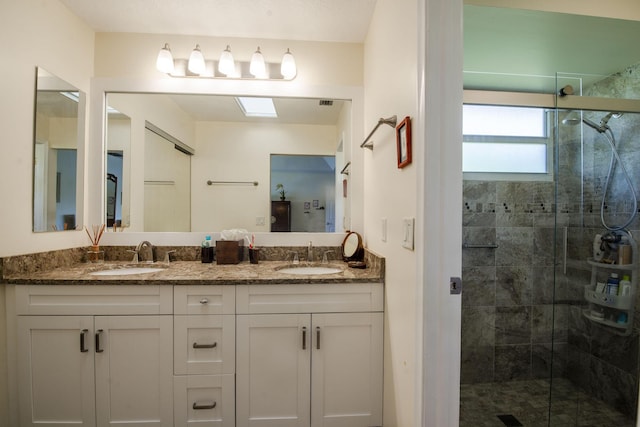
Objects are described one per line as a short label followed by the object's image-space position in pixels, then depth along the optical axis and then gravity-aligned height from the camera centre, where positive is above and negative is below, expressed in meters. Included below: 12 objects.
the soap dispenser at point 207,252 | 1.70 -0.25
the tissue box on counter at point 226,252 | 1.67 -0.24
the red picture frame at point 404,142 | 0.98 +0.29
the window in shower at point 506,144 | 1.91 +0.53
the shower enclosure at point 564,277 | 1.50 -0.40
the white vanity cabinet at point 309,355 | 1.31 -0.71
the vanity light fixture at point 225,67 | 1.73 +0.99
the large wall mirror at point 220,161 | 1.82 +0.37
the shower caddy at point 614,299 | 1.47 -0.48
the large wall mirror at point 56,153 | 1.44 +0.35
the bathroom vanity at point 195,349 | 1.27 -0.67
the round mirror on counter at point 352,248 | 1.70 -0.21
